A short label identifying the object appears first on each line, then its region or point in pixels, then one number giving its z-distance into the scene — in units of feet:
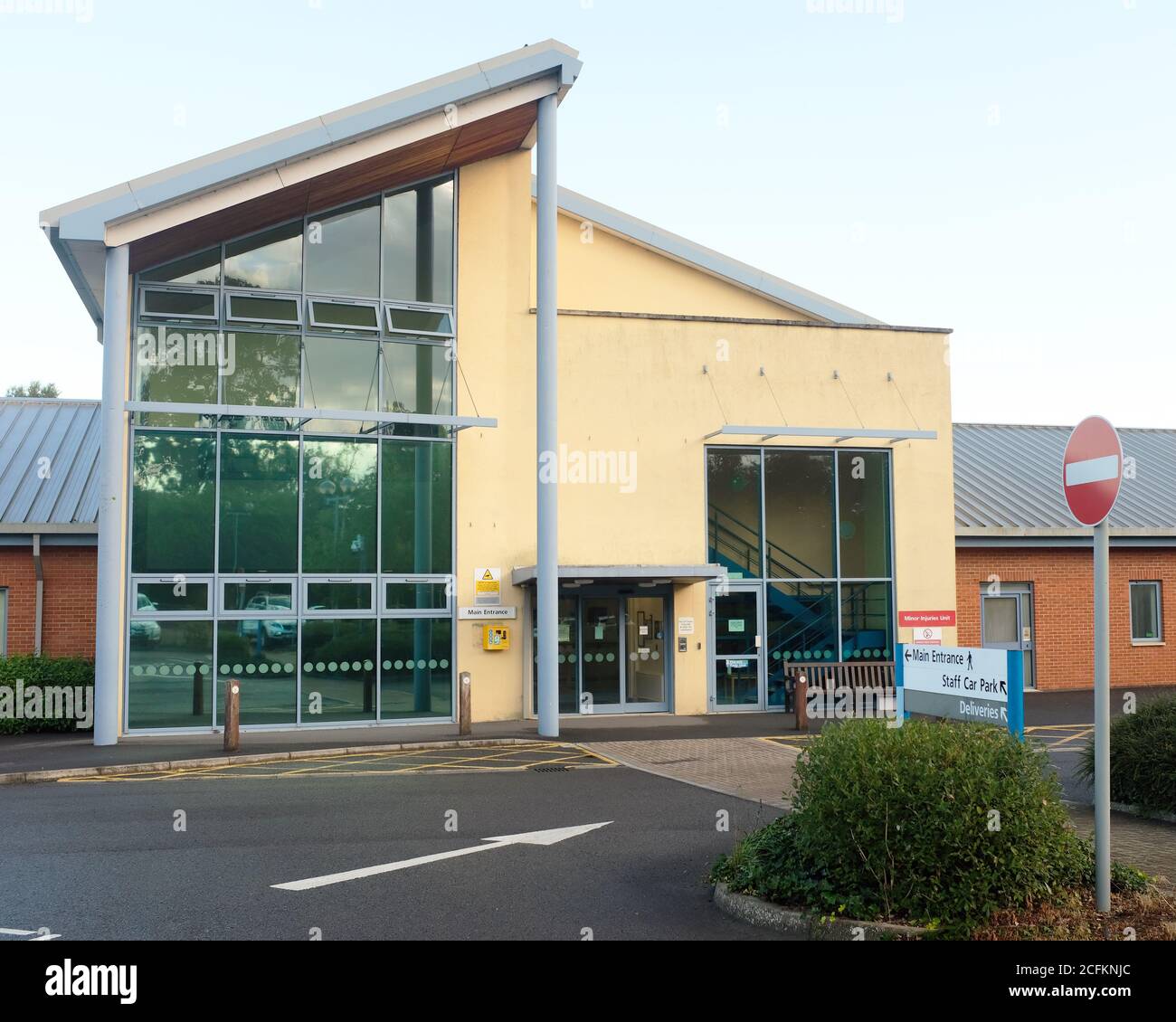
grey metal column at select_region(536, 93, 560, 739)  56.08
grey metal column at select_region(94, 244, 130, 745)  52.75
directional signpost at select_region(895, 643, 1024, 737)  28.58
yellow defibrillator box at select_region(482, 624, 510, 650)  61.57
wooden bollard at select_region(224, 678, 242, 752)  51.06
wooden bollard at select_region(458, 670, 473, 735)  55.47
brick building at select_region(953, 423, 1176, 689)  77.97
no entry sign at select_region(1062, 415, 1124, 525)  20.90
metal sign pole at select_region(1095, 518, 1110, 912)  20.98
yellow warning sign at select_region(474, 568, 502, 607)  62.13
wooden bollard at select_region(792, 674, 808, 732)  58.18
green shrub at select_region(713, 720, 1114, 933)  21.52
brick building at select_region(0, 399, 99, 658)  64.64
